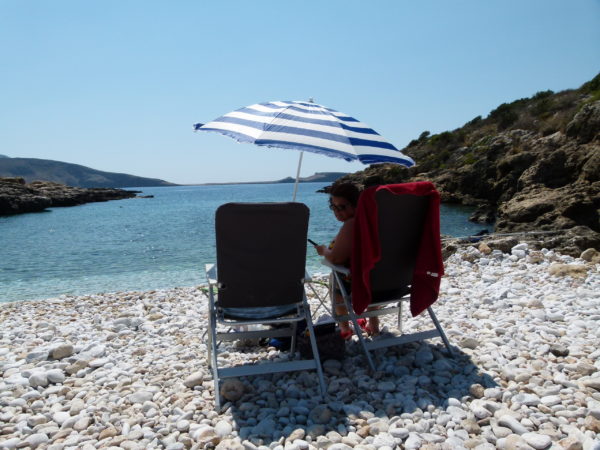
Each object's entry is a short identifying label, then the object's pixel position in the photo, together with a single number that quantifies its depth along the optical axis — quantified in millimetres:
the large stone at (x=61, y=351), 4043
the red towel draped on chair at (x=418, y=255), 3424
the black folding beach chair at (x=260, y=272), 3229
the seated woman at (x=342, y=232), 3791
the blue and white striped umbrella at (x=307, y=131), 3789
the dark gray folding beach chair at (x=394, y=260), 3562
